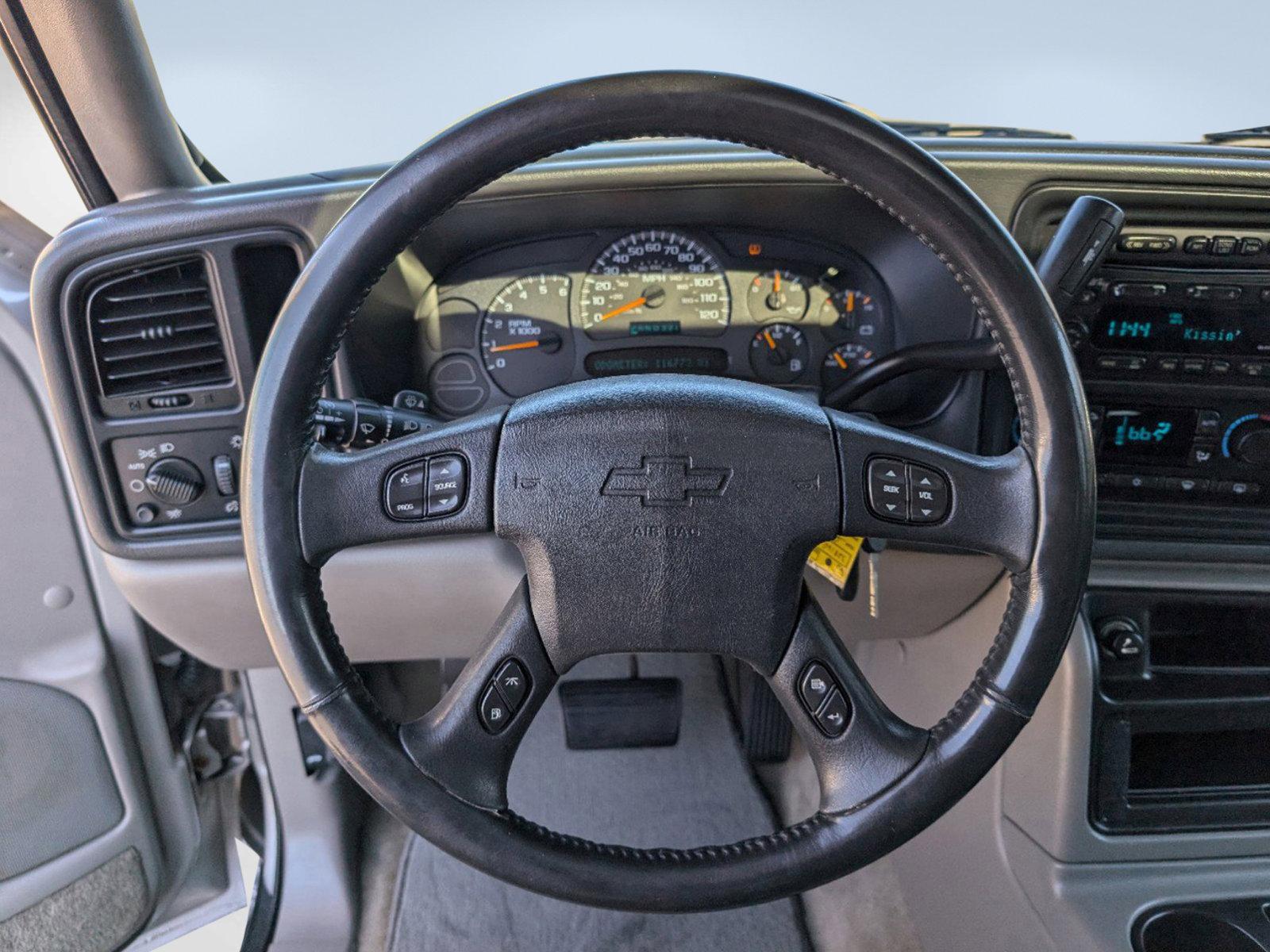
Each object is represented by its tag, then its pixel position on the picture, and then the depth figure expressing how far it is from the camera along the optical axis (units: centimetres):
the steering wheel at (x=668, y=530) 71
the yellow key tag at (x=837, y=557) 103
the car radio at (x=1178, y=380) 111
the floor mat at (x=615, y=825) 153
